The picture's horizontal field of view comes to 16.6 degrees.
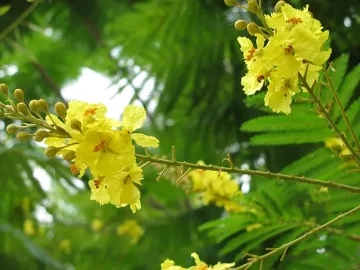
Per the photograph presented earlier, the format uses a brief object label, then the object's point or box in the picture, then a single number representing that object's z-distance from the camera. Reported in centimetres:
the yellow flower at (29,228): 368
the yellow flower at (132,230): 279
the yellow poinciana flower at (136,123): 74
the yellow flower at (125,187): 73
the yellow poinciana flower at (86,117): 72
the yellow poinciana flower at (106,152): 72
